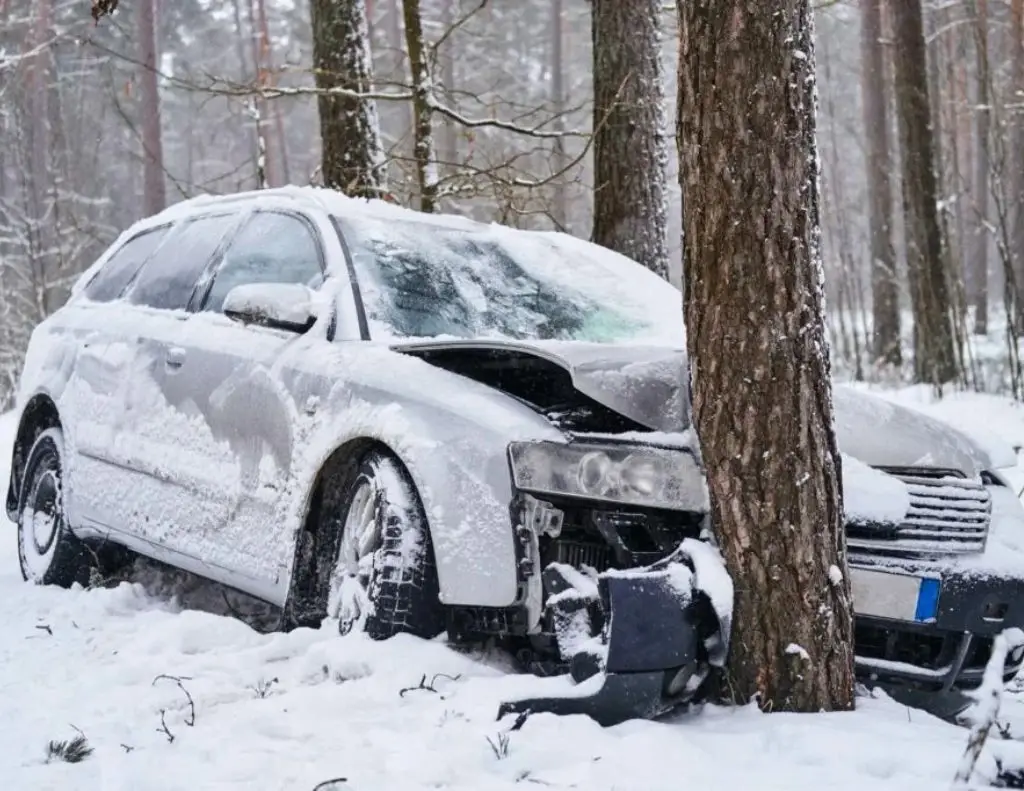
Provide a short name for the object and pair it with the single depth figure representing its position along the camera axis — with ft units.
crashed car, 20.54
